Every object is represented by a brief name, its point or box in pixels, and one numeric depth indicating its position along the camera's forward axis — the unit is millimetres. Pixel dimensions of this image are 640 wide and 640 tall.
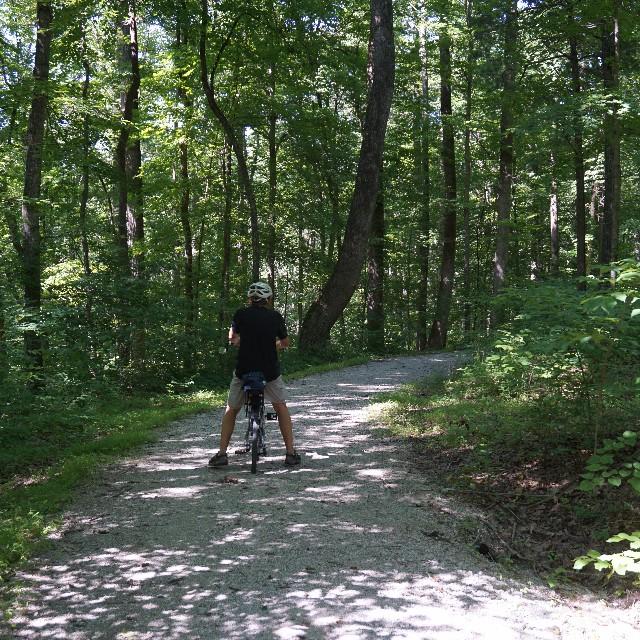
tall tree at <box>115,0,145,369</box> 12094
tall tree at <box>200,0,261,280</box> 14492
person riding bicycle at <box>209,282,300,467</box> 6367
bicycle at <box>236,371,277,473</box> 6301
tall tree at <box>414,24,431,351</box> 21908
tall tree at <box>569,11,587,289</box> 12273
